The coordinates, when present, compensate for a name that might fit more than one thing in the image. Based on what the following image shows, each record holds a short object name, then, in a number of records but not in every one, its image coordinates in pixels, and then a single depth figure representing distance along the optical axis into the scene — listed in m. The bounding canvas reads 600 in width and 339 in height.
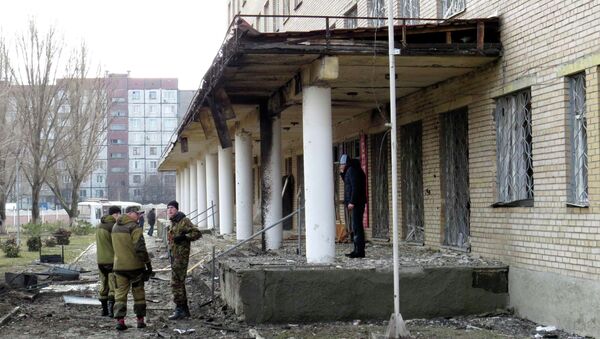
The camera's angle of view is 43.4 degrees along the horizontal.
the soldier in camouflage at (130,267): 10.56
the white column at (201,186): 28.73
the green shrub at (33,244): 28.80
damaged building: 8.87
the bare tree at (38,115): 42.81
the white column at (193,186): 32.91
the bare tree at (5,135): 37.34
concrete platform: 9.87
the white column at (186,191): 37.05
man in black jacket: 11.42
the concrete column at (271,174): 14.92
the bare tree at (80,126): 47.00
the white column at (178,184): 46.80
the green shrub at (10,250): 25.23
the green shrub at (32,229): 39.44
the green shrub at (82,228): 45.08
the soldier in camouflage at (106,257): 11.71
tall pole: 7.88
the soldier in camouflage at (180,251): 11.00
